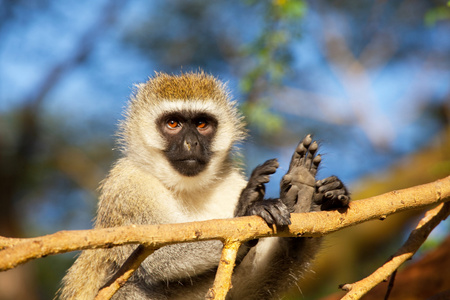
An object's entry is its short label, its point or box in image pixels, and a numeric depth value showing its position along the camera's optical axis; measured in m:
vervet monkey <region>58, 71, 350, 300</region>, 3.24
